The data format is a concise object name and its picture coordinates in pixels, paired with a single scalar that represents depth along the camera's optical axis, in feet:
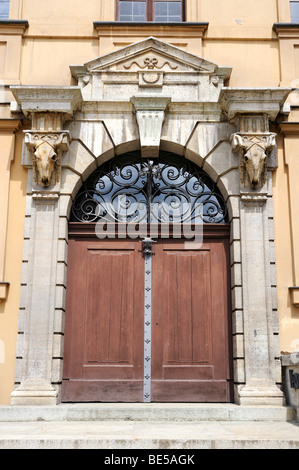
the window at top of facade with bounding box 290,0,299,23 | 29.55
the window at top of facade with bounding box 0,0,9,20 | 29.58
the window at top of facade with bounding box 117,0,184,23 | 29.71
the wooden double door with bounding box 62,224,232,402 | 25.66
